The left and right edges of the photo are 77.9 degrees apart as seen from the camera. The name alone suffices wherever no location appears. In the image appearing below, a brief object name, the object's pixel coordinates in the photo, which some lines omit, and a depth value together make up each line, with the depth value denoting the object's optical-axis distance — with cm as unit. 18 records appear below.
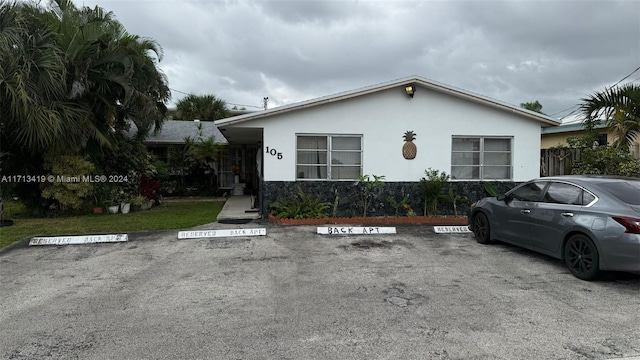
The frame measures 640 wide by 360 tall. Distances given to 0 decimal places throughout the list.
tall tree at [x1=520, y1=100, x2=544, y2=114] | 3331
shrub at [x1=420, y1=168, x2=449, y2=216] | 1099
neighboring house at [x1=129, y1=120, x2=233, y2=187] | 1798
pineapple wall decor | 1123
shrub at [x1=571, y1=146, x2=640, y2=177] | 1020
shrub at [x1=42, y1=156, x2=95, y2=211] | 1098
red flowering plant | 1329
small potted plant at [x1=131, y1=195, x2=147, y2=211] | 1266
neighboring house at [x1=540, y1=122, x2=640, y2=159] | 1438
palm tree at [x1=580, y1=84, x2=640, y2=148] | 1042
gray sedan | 520
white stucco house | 1085
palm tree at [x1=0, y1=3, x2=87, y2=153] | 895
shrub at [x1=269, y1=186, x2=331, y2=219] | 1044
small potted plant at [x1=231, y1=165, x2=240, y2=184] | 1835
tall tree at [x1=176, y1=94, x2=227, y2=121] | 2800
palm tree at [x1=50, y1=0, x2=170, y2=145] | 1043
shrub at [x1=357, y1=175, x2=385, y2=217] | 1105
